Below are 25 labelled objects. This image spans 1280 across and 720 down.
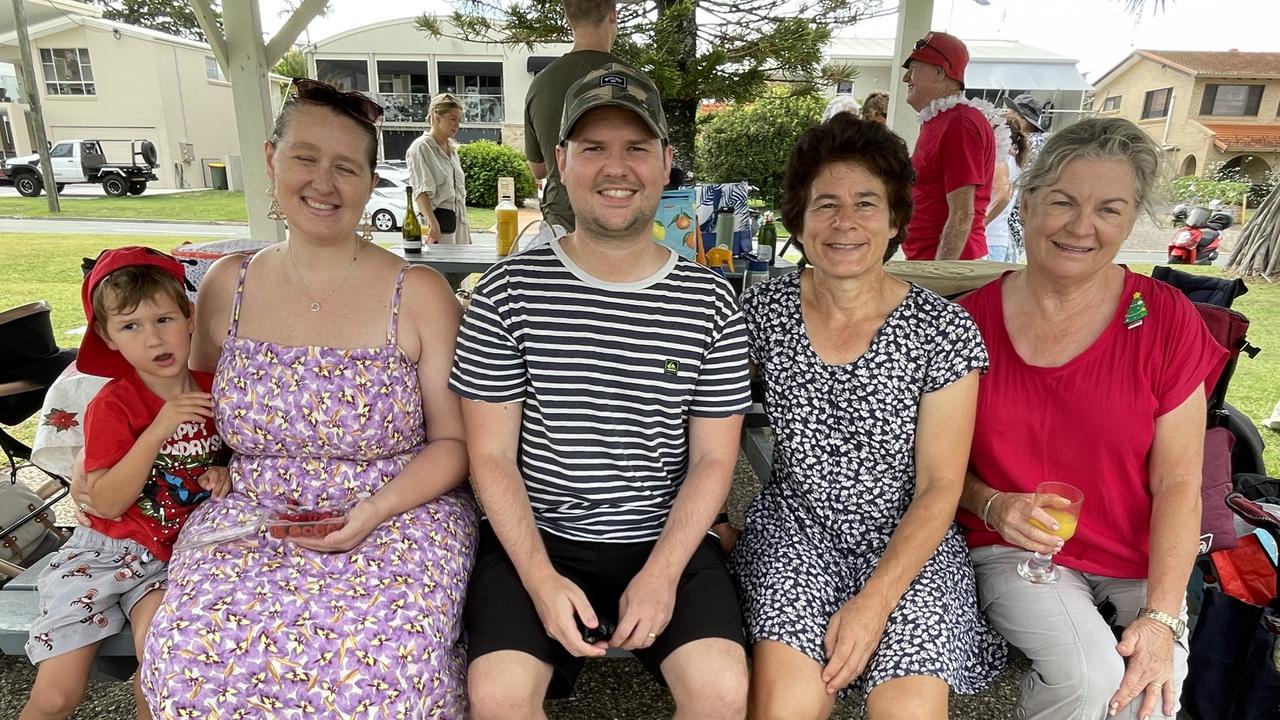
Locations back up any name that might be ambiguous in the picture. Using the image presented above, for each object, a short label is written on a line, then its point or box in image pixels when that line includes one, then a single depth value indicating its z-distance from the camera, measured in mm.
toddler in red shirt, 1710
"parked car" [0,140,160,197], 19797
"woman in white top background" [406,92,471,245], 6176
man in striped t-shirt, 1690
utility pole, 16109
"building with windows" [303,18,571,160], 24000
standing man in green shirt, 3373
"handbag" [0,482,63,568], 2191
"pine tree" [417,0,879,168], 5469
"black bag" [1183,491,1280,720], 1813
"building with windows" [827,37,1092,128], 22922
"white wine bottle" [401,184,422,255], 4359
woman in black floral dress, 1645
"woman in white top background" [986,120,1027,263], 4852
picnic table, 3994
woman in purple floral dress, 1460
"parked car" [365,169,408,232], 14269
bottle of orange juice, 3910
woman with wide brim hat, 5340
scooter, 10984
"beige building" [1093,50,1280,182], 25641
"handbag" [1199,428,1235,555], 1890
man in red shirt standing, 3213
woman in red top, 1671
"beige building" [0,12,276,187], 23891
